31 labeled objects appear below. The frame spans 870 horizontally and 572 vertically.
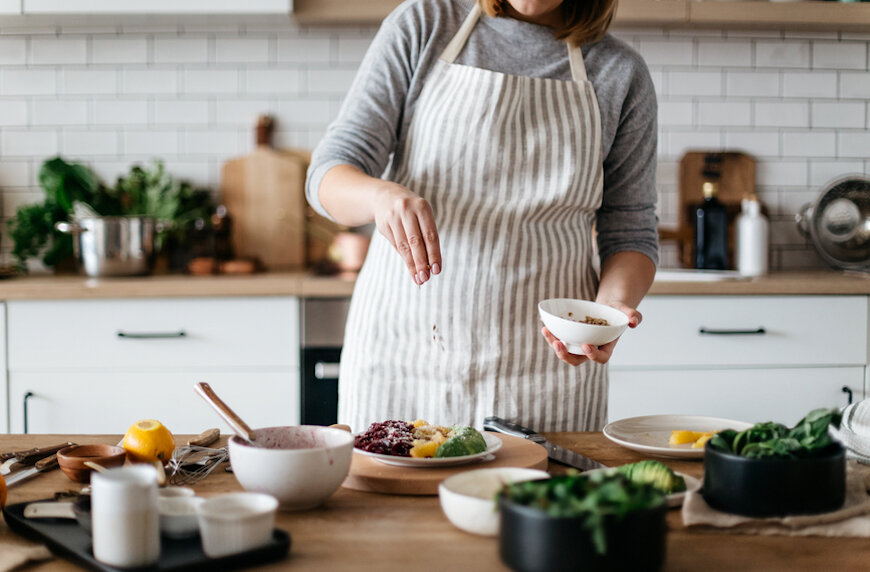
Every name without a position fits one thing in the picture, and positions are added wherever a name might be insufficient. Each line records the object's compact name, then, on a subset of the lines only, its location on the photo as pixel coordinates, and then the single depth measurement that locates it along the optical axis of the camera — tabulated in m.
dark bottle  2.98
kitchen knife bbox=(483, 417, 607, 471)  1.11
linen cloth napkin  0.87
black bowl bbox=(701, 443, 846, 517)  0.87
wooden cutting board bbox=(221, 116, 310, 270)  3.05
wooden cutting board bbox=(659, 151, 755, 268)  3.13
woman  1.60
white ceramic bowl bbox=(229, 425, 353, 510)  0.91
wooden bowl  1.05
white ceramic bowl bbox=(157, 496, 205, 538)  0.82
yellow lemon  1.08
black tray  0.77
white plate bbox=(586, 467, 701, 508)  0.95
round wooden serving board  1.02
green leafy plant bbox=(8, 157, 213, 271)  2.89
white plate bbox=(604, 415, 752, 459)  1.22
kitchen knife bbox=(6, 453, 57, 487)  1.08
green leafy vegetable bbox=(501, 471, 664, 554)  0.70
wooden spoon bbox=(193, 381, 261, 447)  1.02
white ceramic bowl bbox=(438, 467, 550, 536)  0.84
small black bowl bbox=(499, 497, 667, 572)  0.70
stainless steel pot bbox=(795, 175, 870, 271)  3.00
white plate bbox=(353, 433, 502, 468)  1.05
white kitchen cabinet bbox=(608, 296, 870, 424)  2.56
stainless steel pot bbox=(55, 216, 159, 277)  2.71
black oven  2.51
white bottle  2.90
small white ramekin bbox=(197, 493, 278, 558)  0.78
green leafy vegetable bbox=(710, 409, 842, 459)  0.88
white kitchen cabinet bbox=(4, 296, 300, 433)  2.50
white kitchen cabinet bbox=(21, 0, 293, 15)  2.67
